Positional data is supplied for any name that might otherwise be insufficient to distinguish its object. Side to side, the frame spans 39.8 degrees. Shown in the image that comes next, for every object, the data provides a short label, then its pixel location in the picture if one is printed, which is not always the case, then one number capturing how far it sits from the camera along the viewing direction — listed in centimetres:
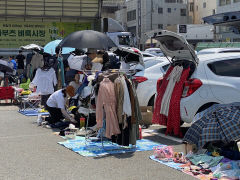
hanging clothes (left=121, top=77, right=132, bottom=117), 623
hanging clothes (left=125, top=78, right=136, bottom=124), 635
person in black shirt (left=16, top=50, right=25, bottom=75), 2056
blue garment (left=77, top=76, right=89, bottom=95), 854
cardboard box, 831
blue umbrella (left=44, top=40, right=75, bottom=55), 1316
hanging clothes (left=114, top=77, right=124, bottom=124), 629
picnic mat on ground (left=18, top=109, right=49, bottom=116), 1057
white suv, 669
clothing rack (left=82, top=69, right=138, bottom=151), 649
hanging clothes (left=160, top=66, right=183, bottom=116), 717
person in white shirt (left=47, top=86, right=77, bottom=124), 830
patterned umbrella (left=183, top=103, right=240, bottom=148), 544
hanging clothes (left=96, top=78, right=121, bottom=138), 630
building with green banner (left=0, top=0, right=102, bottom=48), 2234
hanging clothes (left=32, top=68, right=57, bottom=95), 1078
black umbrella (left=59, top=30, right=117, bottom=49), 937
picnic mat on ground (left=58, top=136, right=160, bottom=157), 624
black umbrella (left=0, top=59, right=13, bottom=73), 1373
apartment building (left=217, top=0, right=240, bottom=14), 4020
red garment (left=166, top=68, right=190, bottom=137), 703
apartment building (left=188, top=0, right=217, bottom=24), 5219
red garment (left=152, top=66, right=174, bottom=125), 738
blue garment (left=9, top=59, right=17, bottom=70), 1924
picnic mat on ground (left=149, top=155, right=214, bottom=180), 491
